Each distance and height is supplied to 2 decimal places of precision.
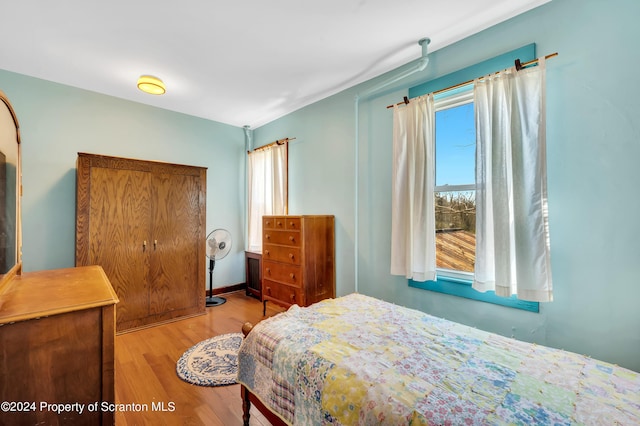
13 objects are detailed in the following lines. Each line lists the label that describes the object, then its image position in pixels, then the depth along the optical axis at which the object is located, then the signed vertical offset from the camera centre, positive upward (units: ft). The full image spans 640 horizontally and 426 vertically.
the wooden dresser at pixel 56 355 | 3.43 -1.93
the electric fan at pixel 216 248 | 12.76 -1.58
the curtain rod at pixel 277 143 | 12.84 +3.55
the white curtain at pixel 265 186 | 13.06 +1.46
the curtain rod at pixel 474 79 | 5.97 +3.53
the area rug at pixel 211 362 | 7.09 -4.30
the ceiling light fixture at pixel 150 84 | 9.53 +4.70
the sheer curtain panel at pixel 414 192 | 7.86 +0.69
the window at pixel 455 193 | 7.56 +0.64
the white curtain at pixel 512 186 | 5.98 +0.67
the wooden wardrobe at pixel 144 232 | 9.29 -0.66
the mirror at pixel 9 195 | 4.40 +0.38
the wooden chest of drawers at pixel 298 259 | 9.49 -1.67
